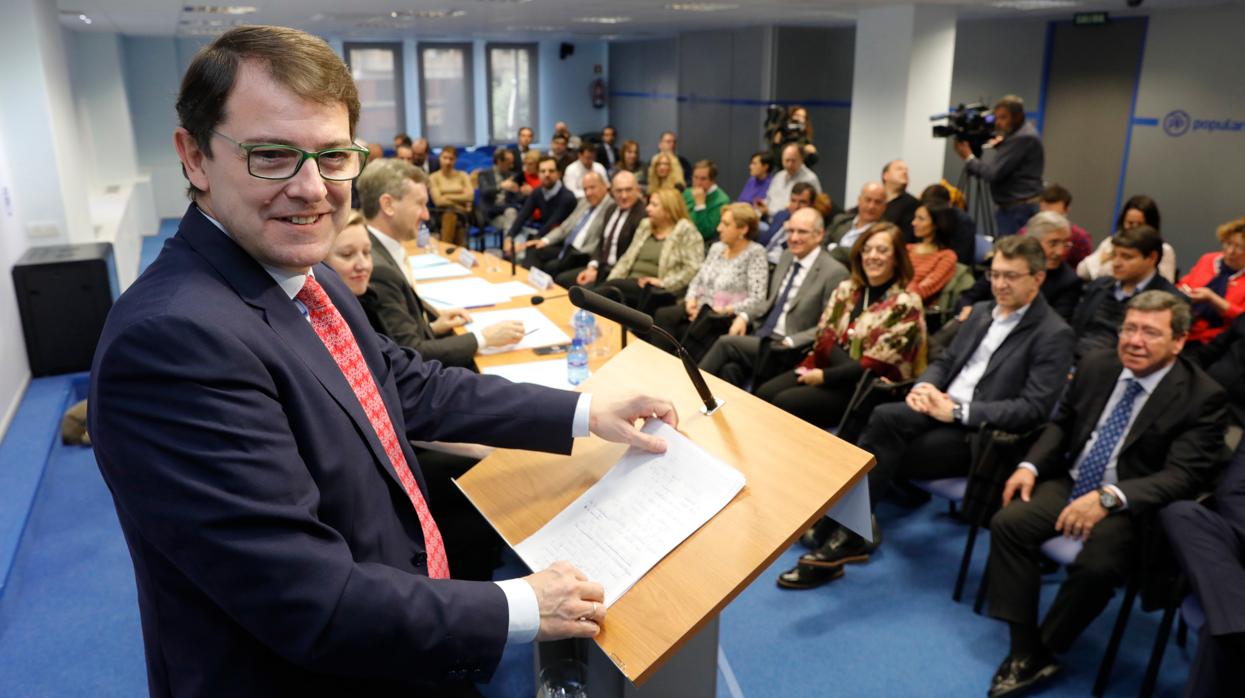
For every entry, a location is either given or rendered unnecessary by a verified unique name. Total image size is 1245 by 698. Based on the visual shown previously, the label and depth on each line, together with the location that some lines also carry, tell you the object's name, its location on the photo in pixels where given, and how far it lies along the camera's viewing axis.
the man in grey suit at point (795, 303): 4.54
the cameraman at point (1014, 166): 6.63
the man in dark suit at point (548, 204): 7.84
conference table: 3.37
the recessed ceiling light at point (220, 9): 7.52
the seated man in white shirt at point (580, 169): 9.55
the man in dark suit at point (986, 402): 3.24
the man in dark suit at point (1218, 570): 2.16
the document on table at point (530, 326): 3.54
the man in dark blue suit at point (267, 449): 0.93
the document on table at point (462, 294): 4.30
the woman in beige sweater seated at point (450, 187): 9.38
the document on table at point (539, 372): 3.00
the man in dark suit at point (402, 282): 3.19
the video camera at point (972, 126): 6.88
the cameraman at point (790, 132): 8.60
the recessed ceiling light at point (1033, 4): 7.46
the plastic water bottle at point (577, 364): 3.02
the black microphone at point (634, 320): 1.58
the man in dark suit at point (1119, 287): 4.08
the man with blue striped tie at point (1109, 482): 2.65
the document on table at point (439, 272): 4.99
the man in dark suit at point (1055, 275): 4.66
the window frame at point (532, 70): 15.82
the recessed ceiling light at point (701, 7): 8.06
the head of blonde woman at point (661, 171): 7.76
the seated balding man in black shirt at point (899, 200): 6.14
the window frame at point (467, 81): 15.37
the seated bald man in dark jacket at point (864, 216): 5.71
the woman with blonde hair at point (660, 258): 5.66
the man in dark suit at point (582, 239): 7.00
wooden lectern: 1.16
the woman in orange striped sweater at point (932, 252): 4.80
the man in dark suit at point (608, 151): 12.81
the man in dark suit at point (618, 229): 6.37
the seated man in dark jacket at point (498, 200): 9.52
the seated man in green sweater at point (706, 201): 7.59
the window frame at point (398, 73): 15.14
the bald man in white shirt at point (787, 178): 7.84
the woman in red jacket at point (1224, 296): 4.34
